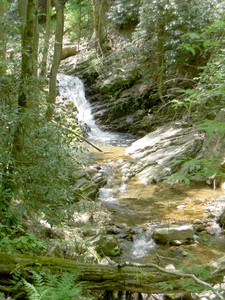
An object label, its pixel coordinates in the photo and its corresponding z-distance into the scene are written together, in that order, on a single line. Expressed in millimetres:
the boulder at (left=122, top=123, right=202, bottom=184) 10305
